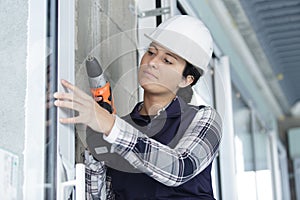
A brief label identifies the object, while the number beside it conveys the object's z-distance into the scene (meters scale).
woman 1.34
